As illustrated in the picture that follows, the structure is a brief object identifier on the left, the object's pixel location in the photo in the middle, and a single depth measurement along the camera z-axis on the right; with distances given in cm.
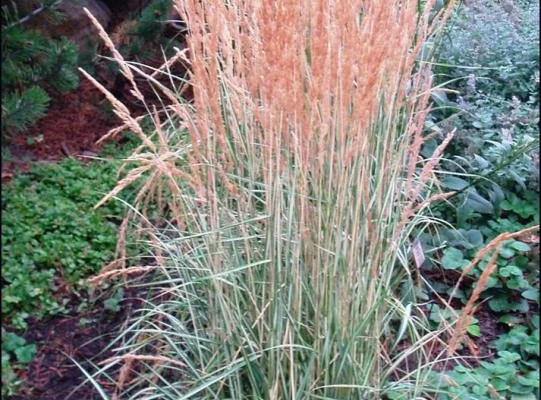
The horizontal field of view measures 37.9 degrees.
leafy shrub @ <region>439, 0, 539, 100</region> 342
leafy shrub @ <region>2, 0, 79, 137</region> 214
